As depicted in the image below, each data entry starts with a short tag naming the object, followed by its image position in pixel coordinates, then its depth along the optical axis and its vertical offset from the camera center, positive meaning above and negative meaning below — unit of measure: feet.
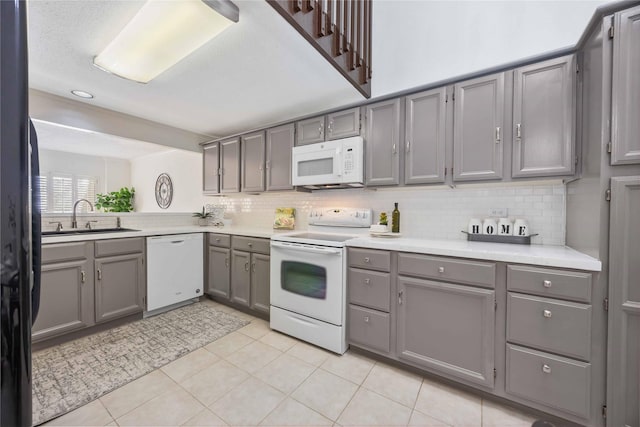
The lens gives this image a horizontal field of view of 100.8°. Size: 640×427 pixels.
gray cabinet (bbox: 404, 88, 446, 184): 6.84 +1.95
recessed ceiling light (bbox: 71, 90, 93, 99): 8.23 +3.63
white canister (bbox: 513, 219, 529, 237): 6.45 -0.43
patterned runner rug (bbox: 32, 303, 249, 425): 5.52 -3.88
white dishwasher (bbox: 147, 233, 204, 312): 9.32 -2.27
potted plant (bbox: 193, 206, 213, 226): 12.96 -0.37
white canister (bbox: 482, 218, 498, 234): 6.82 -0.41
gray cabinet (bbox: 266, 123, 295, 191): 9.72 +1.99
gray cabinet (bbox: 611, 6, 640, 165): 4.24 +1.97
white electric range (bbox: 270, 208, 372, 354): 7.14 -2.16
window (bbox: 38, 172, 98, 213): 18.30 +1.29
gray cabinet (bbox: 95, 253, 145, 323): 8.13 -2.52
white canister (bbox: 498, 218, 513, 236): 6.65 -0.42
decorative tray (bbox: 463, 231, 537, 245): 6.41 -0.71
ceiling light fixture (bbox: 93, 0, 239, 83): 4.83 +3.60
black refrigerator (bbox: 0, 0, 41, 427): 1.03 -0.05
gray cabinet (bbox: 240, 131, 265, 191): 10.53 +1.95
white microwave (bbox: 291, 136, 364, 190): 7.91 +1.45
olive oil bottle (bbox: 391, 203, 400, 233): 8.29 -0.36
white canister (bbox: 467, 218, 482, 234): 7.04 -0.42
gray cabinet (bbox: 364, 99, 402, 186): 7.50 +1.95
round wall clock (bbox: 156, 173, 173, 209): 16.30 +1.14
